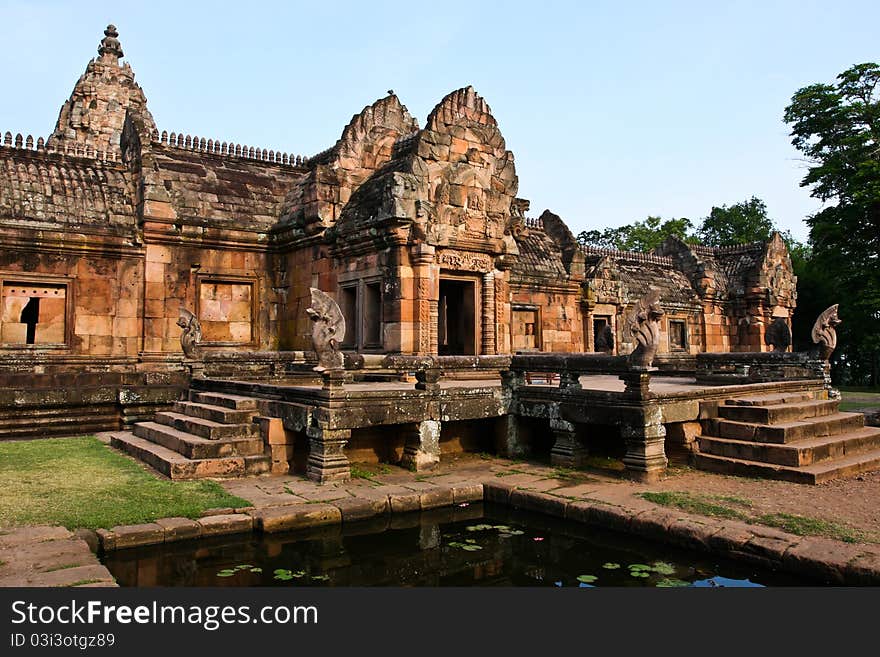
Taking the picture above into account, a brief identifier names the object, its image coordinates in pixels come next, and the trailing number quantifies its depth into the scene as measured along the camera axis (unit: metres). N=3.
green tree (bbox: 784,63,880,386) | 21.14
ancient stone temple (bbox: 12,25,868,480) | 11.85
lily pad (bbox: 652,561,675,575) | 5.52
